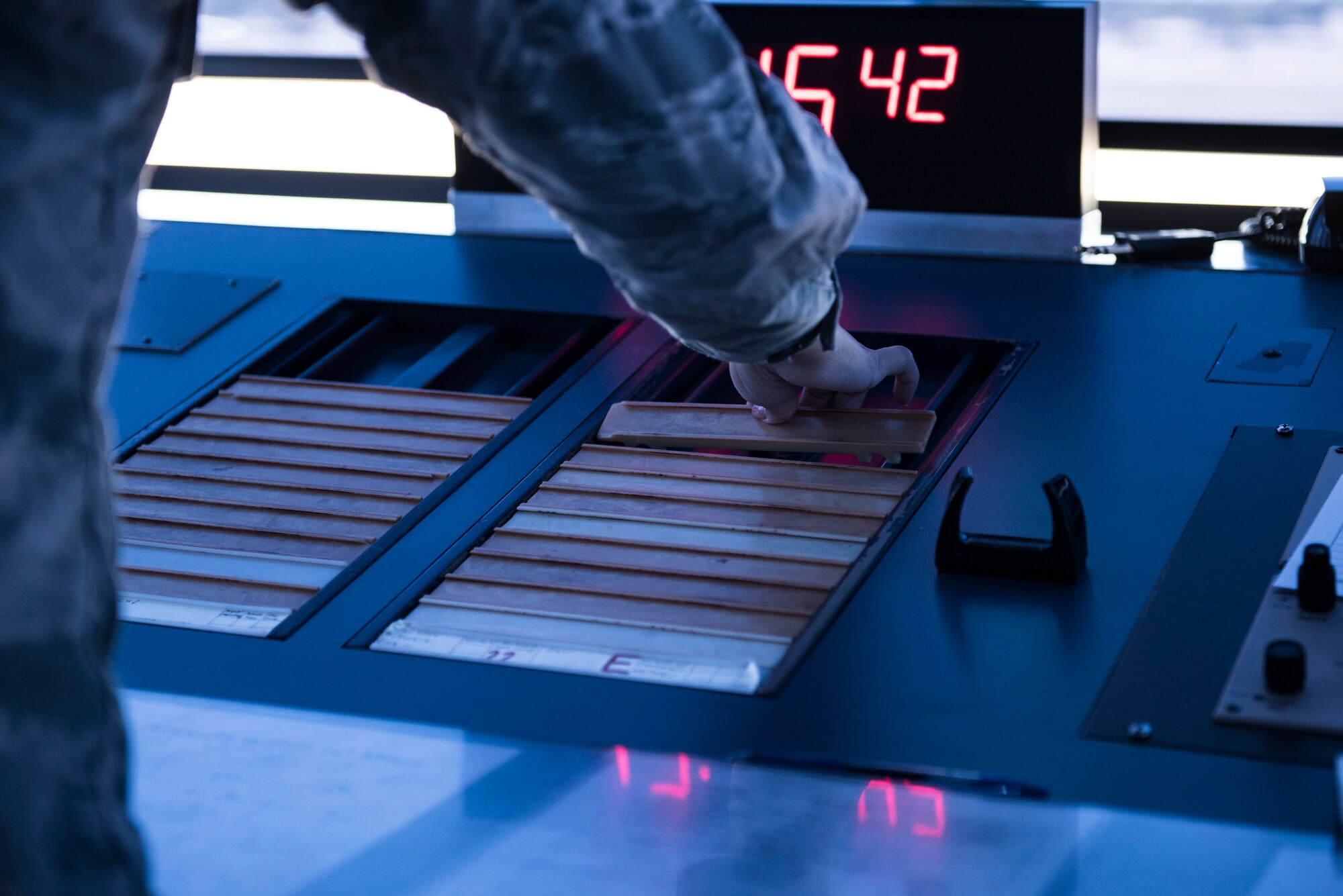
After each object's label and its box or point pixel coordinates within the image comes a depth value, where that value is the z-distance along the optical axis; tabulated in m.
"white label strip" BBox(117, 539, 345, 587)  2.34
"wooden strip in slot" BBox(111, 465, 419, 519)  2.41
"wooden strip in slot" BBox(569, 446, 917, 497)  2.38
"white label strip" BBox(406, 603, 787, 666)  2.23
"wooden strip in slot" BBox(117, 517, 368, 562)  2.36
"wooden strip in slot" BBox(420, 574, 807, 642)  2.25
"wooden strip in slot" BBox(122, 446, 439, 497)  2.43
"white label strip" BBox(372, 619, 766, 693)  2.21
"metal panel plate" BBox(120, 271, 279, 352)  2.65
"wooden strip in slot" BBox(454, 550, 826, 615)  2.27
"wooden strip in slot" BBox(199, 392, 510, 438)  2.50
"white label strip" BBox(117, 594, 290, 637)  2.29
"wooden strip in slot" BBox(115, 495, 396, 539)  2.39
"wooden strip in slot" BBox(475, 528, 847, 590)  2.29
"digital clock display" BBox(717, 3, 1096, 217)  2.67
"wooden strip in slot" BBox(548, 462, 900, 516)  2.36
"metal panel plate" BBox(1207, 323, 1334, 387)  2.46
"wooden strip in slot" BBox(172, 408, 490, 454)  2.48
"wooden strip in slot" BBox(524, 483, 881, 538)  2.34
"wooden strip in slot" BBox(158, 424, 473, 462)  2.47
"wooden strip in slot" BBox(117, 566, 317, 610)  2.32
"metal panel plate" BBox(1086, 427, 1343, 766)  2.13
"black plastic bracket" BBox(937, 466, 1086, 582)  2.25
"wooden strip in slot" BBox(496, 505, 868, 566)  2.32
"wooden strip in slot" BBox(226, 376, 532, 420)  2.53
